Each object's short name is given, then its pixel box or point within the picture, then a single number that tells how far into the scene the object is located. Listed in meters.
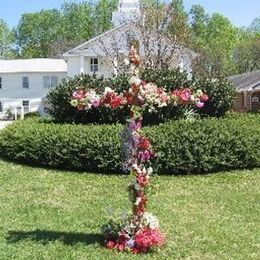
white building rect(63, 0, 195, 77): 33.56
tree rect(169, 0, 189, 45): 31.94
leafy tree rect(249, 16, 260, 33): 92.69
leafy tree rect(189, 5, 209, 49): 81.06
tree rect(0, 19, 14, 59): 86.25
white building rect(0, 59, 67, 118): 51.25
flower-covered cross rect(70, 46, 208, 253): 7.71
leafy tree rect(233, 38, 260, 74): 71.56
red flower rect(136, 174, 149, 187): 7.77
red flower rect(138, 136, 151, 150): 7.81
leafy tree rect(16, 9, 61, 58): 91.25
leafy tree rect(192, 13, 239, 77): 59.66
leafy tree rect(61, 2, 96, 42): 85.69
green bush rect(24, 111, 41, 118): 45.97
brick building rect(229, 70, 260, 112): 40.41
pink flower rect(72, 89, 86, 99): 7.79
